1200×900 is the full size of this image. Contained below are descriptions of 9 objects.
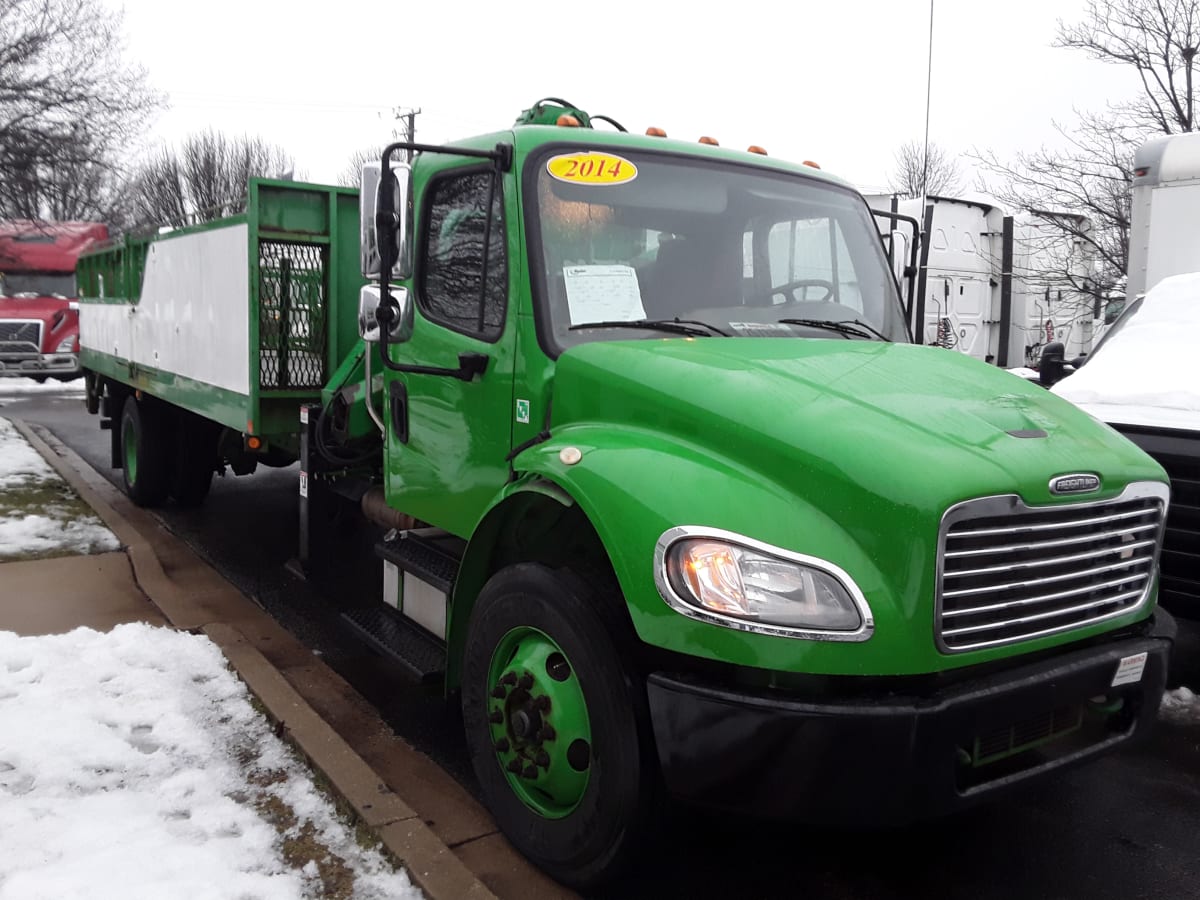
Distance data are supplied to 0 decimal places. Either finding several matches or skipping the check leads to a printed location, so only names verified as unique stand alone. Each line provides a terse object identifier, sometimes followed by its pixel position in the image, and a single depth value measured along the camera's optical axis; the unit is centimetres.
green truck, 265
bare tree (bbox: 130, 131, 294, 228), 4534
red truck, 2300
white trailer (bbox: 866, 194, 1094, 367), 1474
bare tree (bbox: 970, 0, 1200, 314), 1622
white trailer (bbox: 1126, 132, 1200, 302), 850
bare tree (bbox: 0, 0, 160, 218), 1608
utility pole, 3255
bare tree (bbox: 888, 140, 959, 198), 4441
